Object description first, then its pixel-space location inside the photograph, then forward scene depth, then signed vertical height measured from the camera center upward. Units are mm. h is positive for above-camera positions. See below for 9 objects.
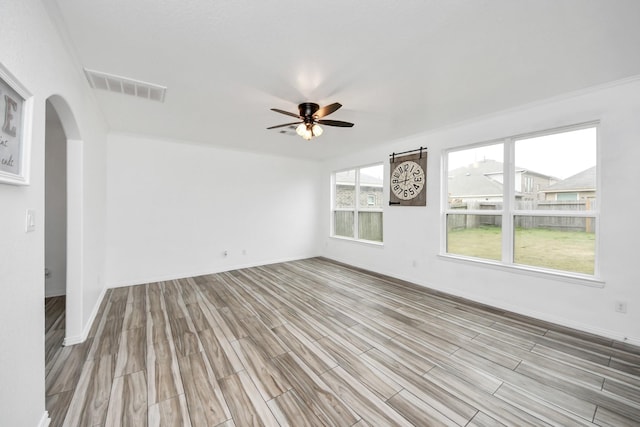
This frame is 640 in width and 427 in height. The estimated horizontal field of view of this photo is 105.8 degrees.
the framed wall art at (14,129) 1024 +383
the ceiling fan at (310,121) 2734 +1079
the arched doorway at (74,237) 2293 -241
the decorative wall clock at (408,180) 4078 +592
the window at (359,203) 5121 +221
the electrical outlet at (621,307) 2404 -932
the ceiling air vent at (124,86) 2298 +1299
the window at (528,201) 2727 +155
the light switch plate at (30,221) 1287 -49
